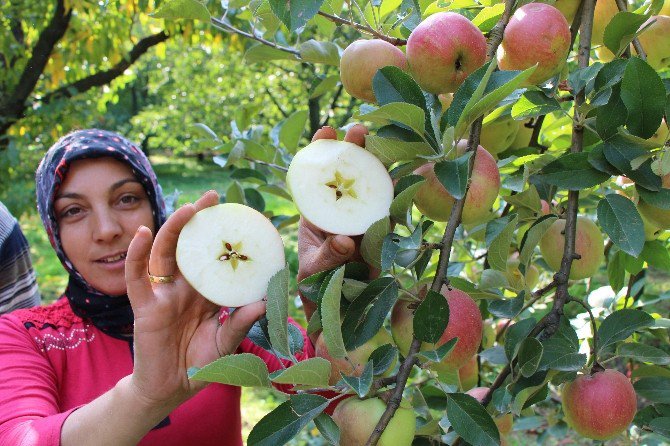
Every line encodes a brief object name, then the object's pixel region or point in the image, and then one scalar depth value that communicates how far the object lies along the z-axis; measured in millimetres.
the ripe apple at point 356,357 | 700
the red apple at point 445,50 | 652
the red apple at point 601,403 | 773
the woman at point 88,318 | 942
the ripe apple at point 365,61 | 724
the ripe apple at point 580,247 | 841
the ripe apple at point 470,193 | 694
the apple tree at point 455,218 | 609
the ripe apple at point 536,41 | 671
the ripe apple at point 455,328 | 687
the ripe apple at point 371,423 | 625
